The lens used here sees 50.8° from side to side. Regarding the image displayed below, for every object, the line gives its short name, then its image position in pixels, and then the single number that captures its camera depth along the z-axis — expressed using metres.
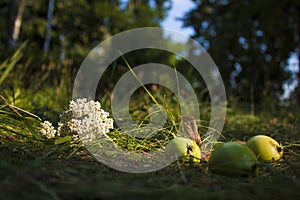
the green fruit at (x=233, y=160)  0.84
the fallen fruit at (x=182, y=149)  1.00
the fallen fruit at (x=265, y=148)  1.04
